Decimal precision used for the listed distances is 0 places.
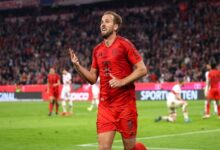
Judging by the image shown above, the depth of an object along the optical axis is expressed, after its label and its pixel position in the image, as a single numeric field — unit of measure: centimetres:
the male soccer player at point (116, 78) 877
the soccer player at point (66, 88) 2877
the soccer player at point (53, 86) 2788
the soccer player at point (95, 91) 3157
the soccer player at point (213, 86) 2458
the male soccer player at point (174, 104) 2206
